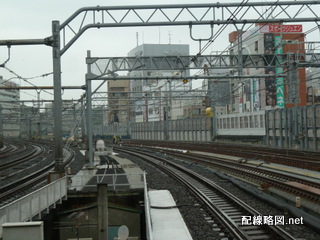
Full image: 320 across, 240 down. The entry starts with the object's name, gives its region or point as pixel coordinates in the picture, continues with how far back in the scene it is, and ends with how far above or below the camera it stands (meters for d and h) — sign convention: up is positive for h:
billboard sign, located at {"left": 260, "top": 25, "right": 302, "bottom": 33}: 67.62 +18.16
